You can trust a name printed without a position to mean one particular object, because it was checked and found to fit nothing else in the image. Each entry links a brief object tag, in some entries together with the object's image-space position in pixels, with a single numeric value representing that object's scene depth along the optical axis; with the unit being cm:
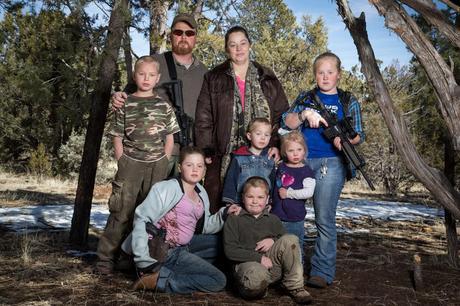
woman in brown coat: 464
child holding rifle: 433
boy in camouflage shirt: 451
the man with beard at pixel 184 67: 487
